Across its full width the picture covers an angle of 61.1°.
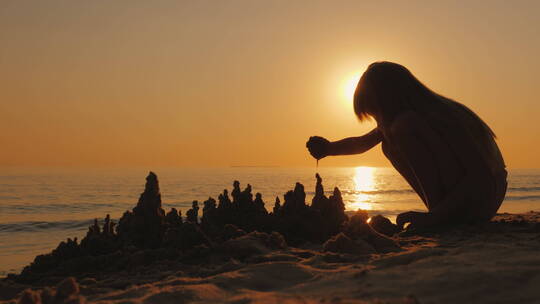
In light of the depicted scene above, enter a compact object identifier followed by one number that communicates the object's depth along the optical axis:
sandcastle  3.93
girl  4.60
